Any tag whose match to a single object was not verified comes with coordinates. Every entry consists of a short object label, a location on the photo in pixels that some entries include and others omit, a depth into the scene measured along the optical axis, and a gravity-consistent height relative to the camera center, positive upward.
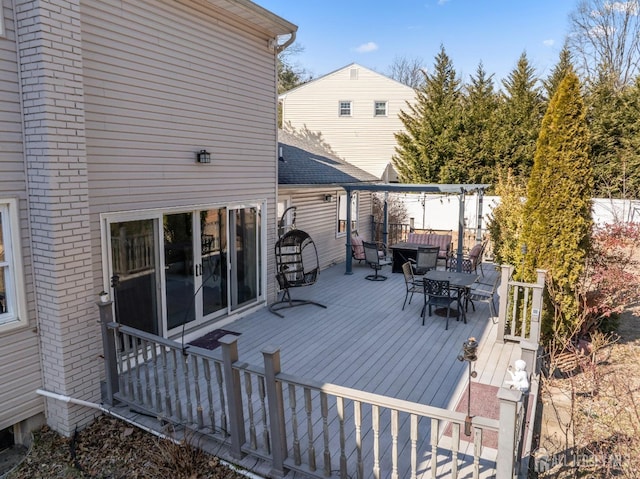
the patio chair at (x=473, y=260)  10.25 -1.69
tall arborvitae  6.16 -0.25
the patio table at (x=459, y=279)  7.61 -1.61
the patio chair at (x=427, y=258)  10.52 -1.67
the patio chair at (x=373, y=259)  11.05 -1.79
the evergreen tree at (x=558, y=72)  19.42 +5.16
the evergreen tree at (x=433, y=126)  19.42 +2.73
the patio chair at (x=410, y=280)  8.36 -1.77
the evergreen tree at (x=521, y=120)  18.44 +2.89
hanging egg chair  8.31 -1.59
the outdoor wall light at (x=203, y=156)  6.47 +0.46
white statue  3.50 -1.54
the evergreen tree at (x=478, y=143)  18.92 +1.93
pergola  10.27 -0.04
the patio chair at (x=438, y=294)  7.61 -1.86
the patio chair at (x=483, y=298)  7.86 -1.97
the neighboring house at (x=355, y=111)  19.72 +3.51
